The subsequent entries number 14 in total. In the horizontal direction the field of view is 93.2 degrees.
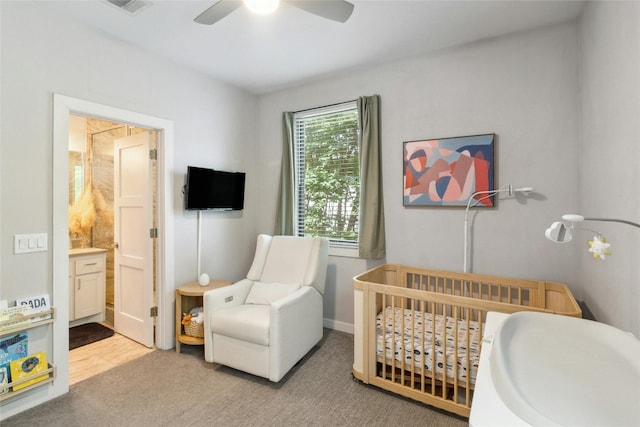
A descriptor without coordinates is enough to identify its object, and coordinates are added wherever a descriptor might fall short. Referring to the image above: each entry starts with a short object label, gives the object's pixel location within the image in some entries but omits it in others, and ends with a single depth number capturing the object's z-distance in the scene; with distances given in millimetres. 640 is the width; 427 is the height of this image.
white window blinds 3162
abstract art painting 2459
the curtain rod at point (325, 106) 3119
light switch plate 1931
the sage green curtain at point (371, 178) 2908
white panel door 2832
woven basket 2678
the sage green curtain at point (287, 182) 3416
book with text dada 1955
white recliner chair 2186
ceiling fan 1570
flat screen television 2828
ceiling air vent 2002
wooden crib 1873
